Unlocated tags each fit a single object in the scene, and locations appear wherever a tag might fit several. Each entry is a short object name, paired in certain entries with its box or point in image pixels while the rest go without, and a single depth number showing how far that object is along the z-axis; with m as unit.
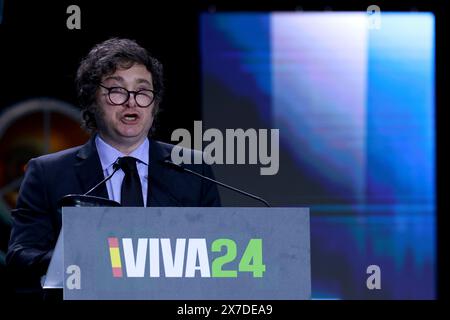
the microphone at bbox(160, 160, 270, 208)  6.38
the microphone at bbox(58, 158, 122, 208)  5.90
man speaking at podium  6.87
